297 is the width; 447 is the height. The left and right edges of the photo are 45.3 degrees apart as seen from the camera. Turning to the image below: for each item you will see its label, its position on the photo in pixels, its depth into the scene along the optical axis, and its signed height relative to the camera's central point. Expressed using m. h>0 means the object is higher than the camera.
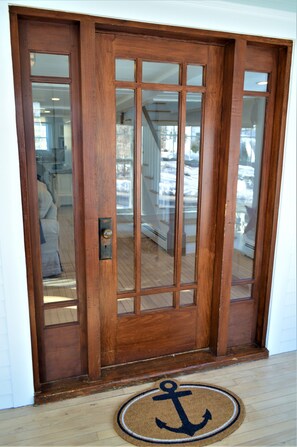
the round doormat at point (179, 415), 1.86 -1.49
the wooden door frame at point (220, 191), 1.90 -0.29
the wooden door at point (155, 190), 2.10 -0.28
